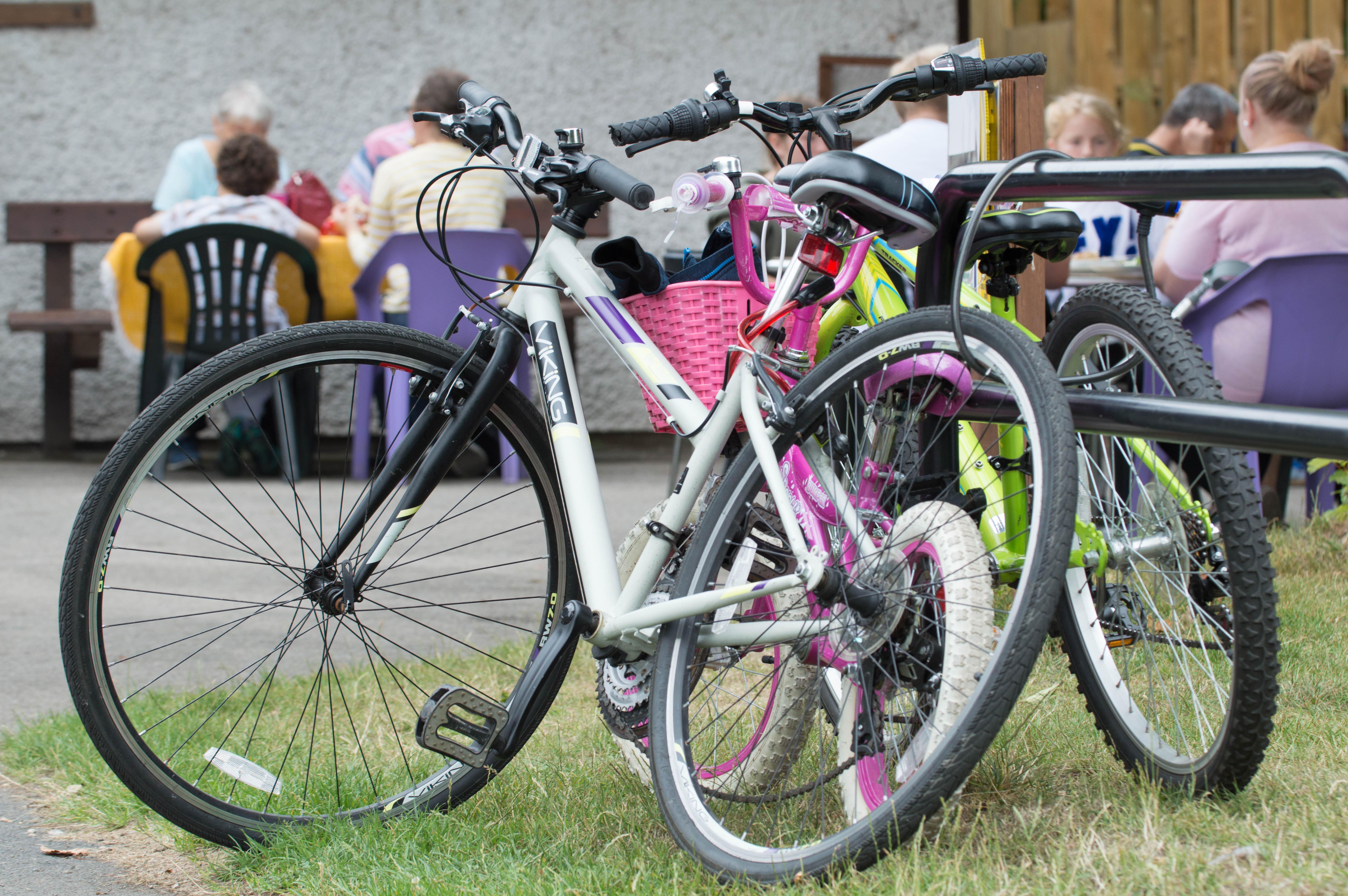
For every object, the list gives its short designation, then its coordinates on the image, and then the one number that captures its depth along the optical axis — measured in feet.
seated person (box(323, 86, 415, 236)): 47.73
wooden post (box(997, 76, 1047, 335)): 22.56
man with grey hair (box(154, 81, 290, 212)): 46.11
